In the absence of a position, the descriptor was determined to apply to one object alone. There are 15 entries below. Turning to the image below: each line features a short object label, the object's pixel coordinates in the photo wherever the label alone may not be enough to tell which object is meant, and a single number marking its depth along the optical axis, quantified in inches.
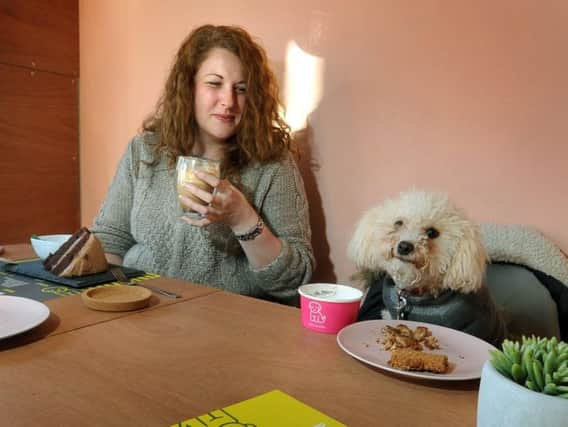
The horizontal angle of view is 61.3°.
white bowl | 45.6
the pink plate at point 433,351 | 25.9
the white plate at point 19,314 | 28.7
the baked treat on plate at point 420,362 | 26.0
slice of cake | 42.4
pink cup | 32.5
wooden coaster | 34.7
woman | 55.6
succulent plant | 16.3
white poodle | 40.1
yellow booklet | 20.8
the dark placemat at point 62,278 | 41.1
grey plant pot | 15.7
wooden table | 22.0
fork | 39.7
